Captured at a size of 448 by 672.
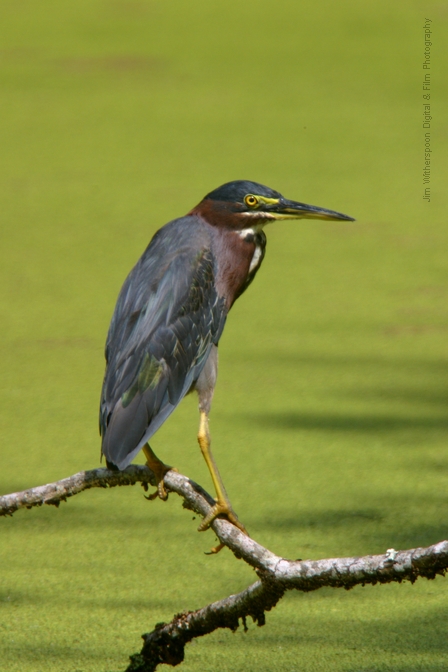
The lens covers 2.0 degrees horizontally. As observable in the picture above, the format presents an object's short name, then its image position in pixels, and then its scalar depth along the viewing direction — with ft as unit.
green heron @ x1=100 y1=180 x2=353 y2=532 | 28.05
